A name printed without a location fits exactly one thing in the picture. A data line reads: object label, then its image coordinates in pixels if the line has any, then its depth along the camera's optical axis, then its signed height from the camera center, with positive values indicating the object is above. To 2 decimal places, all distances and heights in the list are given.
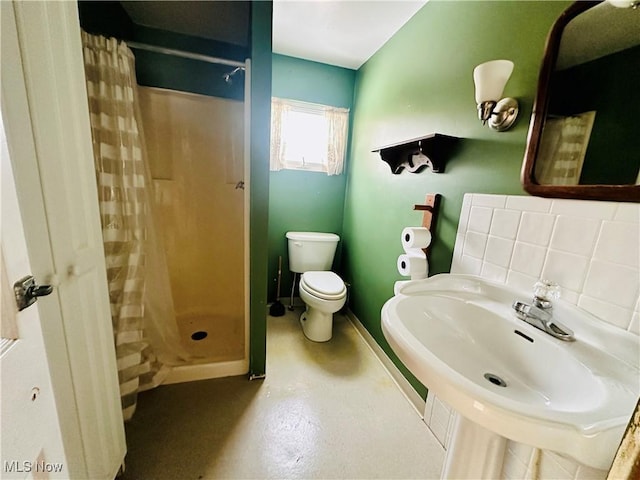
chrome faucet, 0.72 -0.34
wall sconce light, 0.92 +0.39
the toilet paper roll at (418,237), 1.30 -0.22
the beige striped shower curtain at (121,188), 1.09 -0.06
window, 2.12 +0.44
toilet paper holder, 1.32 -0.07
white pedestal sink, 0.45 -0.39
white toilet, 1.83 -0.73
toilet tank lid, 2.21 -0.43
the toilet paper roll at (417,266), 1.32 -0.37
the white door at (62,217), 0.53 -0.12
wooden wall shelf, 1.25 +0.23
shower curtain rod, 1.27 +0.66
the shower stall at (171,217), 1.13 -0.24
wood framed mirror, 0.68 +0.28
